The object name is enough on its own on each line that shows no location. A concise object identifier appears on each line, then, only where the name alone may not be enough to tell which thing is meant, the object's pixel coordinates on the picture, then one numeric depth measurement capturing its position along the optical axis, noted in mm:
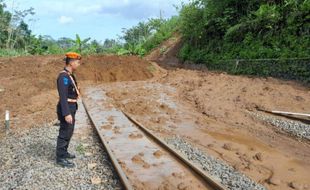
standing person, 4861
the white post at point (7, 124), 7661
